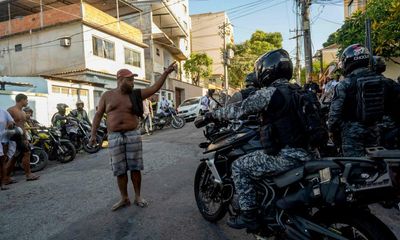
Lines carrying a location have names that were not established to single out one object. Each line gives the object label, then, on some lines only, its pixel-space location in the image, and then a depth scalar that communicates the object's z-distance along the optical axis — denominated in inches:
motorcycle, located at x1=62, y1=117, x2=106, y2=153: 426.0
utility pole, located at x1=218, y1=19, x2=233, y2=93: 1325.5
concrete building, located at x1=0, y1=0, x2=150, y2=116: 810.8
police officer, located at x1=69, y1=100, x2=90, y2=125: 462.3
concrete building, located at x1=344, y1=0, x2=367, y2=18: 927.3
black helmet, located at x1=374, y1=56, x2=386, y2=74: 194.5
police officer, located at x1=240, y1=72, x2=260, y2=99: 217.5
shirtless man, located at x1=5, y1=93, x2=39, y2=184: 295.6
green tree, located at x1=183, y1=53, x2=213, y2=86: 1450.0
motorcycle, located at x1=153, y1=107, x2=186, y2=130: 674.4
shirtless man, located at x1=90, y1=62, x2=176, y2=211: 190.4
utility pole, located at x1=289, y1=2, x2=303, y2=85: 1322.6
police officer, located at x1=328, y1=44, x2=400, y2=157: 144.7
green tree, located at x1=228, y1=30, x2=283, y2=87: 1843.0
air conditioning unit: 812.9
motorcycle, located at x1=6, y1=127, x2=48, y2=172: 341.4
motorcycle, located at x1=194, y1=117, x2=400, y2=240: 86.0
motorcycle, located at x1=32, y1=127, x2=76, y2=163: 370.3
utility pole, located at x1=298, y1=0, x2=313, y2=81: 637.3
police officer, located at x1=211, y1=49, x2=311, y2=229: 109.0
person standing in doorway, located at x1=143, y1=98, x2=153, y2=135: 608.1
